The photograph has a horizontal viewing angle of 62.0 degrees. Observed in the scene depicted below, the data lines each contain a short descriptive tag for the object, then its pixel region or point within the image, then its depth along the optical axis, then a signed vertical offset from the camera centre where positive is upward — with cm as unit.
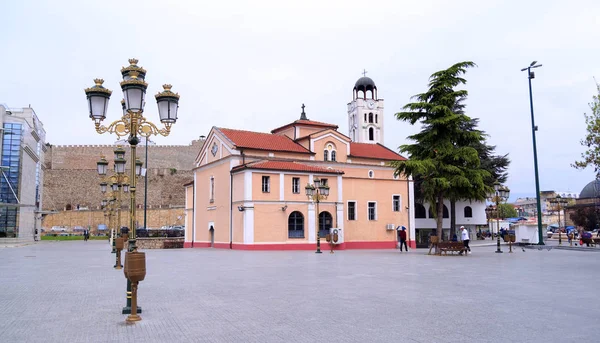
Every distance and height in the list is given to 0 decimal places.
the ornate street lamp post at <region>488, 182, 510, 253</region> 2898 +146
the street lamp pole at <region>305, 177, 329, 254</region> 2907 +183
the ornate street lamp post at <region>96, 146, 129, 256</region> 2125 +241
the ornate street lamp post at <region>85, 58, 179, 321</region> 888 +210
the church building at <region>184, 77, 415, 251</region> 3394 +215
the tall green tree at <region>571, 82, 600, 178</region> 2070 +324
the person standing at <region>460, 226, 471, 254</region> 2590 -105
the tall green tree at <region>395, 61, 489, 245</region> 2733 +418
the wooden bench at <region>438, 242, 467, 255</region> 2475 -137
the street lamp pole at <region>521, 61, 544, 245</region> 3066 +525
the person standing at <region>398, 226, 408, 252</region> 2998 -103
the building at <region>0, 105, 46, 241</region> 4950 +497
